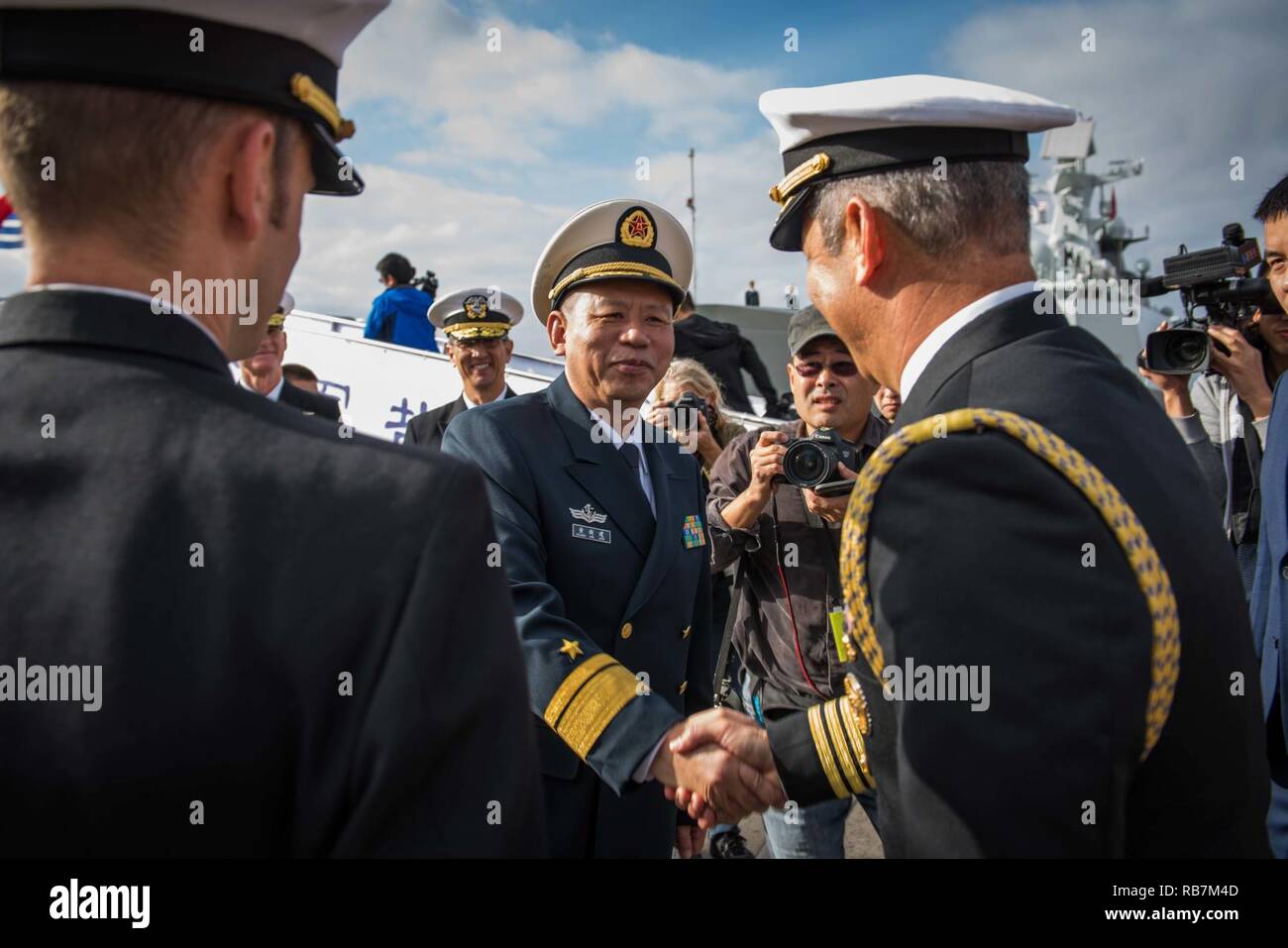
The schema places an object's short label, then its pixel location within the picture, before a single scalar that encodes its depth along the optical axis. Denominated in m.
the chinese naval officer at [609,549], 2.28
